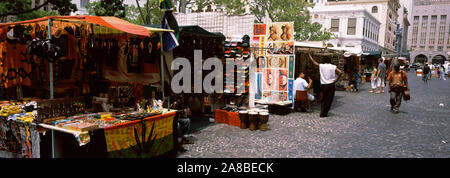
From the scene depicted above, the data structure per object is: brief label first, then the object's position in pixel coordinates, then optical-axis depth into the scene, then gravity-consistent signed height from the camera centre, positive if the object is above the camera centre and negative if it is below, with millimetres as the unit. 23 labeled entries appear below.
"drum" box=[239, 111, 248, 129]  6969 -1330
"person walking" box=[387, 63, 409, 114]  9031 -639
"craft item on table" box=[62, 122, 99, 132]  3639 -829
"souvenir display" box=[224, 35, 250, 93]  7984 +42
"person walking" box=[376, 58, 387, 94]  14398 -539
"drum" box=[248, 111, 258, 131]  6812 -1333
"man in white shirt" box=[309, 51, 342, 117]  8367 -528
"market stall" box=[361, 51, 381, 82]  22097 +192
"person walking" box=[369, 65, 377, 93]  15609 -900
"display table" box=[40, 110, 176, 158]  3803 -1105
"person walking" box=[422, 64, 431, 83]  22812 -556
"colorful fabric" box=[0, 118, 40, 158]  4051 -1146
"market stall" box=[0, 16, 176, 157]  4004 -494
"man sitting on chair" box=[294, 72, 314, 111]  9281 -678
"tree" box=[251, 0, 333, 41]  25411 +4483
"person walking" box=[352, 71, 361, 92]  15922 -920
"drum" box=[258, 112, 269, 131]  6746 -1328
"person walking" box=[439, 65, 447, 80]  28219 -776
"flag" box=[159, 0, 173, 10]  5434 +1107
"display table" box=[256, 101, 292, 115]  8795 -1381
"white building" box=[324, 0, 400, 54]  47344 +9076
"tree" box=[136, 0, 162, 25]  23917 +4701
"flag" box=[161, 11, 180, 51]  5406 +578
